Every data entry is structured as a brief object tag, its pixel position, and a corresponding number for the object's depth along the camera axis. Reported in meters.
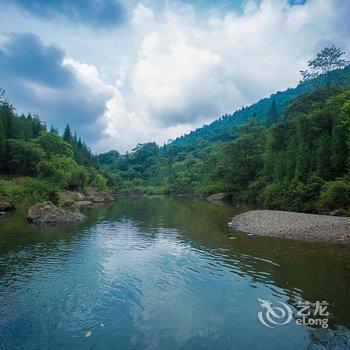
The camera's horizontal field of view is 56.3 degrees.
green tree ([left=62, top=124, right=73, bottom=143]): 122.69
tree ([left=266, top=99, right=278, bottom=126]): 134.10
